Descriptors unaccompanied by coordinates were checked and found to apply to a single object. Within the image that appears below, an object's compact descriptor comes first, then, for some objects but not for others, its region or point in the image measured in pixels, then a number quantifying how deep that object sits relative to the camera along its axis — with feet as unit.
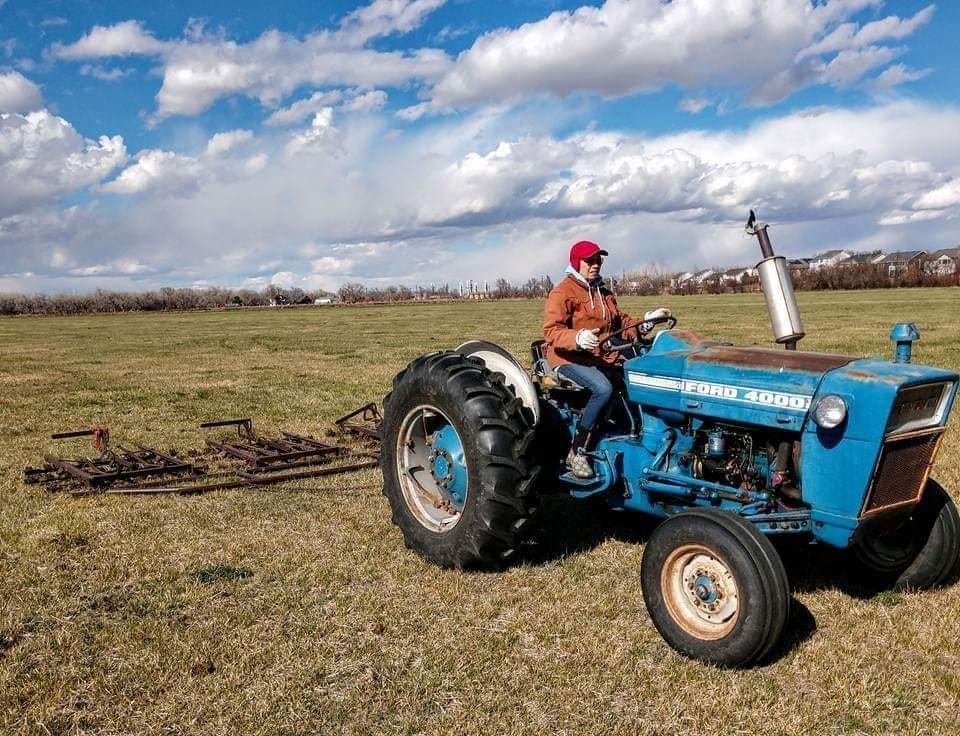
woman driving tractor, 16.72
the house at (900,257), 222.19
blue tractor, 12.76
